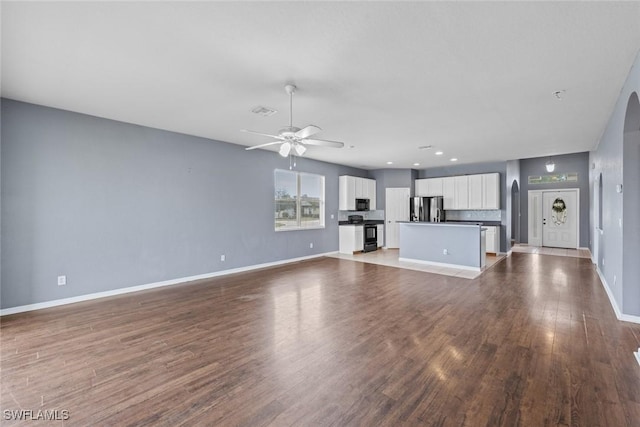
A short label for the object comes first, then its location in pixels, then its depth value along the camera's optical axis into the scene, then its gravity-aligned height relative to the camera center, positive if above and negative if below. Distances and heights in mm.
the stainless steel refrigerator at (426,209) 9117 +140
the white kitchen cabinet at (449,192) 9055 +668
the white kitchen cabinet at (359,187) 9035 +824
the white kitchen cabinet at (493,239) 8180 -729
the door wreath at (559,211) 9336 +66
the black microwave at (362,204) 9172 +289
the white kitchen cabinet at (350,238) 8547 -739
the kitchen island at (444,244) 6301 -713
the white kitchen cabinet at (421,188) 9668 +857
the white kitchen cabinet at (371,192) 9539 +728
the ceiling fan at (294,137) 3250 +929
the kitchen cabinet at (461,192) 8789 +651
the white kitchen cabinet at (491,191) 8234 +646
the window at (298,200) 7125 +353
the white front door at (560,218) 9156 -161
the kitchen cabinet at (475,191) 8508 +653
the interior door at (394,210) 9641 +113
